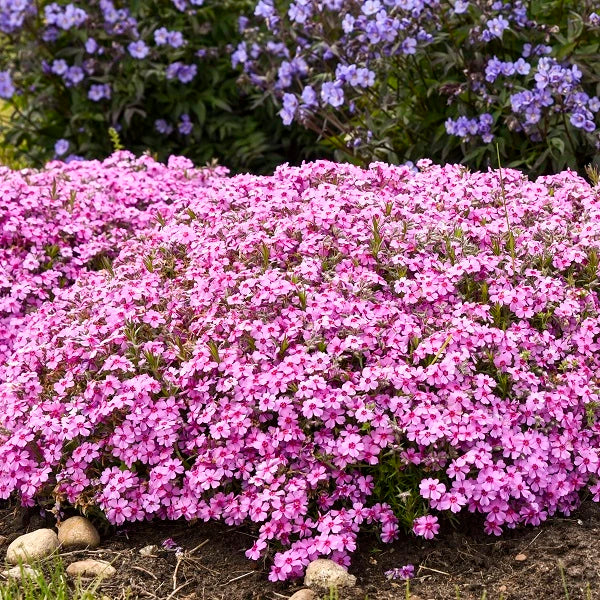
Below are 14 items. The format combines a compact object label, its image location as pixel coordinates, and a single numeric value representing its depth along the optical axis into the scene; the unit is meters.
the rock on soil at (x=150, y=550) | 3.26
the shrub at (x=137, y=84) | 6.72
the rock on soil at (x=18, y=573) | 3.10
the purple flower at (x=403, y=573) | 3.05
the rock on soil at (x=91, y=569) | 3.17
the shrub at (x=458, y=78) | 4.98
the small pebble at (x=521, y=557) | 3.07
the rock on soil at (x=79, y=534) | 3.34
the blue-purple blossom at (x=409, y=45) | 5.11
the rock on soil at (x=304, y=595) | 2.92
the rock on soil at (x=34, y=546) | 3.30
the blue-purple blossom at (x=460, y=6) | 5.04
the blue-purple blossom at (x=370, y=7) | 5.26
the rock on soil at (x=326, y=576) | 2.98
